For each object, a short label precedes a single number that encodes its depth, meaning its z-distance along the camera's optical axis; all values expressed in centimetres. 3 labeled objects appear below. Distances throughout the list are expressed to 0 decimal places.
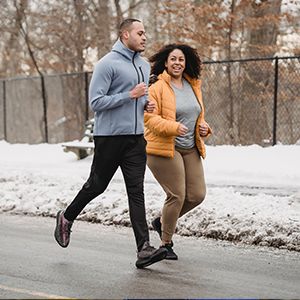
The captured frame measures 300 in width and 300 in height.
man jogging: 787
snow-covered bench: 2461
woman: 841
